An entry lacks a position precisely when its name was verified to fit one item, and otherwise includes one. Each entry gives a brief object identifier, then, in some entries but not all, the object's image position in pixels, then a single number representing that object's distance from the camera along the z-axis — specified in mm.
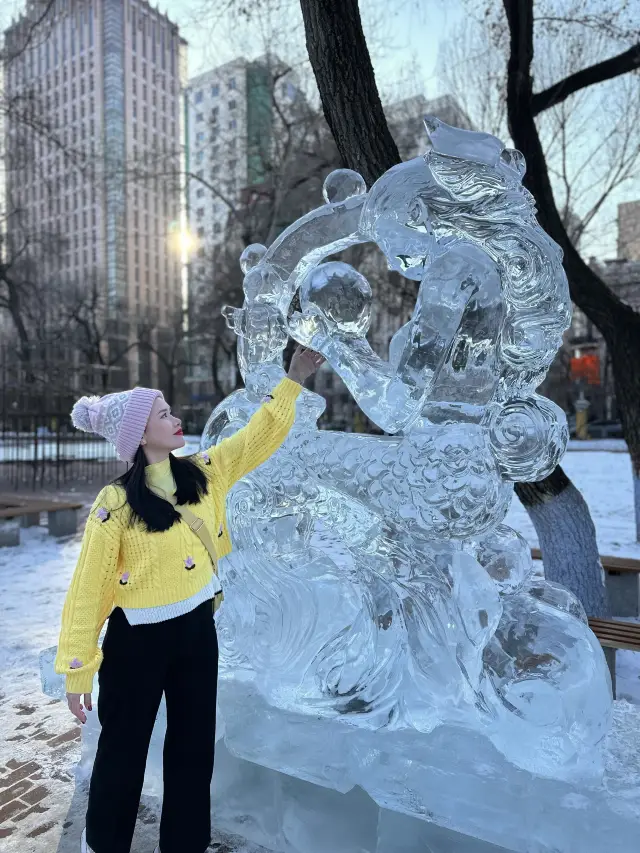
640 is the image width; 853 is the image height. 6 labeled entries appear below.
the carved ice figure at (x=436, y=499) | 1826
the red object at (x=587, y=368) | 23969
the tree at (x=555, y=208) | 4734
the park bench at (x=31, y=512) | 6820
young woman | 1729
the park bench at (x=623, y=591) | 4734
